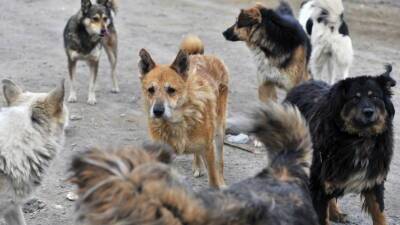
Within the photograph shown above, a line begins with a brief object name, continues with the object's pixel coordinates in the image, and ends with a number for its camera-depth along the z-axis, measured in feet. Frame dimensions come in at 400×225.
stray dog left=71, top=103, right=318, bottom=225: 14.34
